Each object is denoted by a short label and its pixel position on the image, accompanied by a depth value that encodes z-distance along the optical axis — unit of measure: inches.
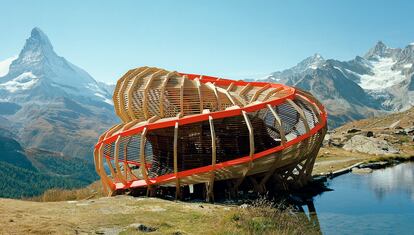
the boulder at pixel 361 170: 1659.7
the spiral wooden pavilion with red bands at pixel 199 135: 1085.8
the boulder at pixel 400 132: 2992.1
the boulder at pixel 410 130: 3019.2
